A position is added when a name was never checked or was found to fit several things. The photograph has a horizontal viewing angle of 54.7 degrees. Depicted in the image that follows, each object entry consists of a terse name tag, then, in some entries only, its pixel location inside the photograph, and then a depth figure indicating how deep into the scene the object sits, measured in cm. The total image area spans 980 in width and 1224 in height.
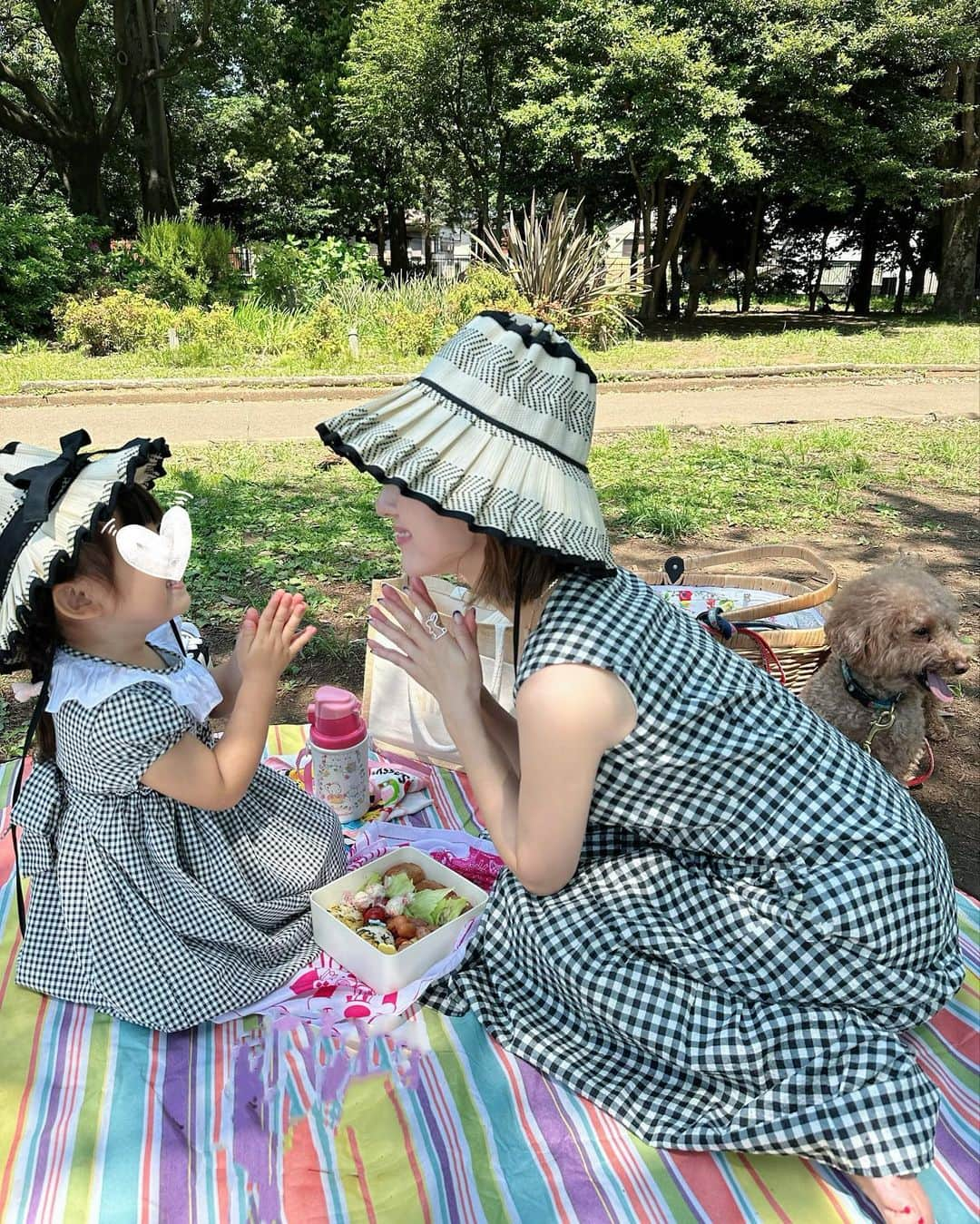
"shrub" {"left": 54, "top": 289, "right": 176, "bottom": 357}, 1202
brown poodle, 274
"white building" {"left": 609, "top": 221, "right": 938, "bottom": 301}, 3197
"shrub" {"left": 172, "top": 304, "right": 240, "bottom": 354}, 1171
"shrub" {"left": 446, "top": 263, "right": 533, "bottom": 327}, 1213
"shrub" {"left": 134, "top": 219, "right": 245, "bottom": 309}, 1368
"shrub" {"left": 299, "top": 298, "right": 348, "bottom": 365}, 1129
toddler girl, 172
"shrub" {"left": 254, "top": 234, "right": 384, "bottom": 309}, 1417
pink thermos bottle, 251
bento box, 196
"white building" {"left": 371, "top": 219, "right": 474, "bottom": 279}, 3011
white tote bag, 293
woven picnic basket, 303
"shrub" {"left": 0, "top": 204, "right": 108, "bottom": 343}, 1288
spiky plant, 1258
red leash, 290
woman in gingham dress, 157
